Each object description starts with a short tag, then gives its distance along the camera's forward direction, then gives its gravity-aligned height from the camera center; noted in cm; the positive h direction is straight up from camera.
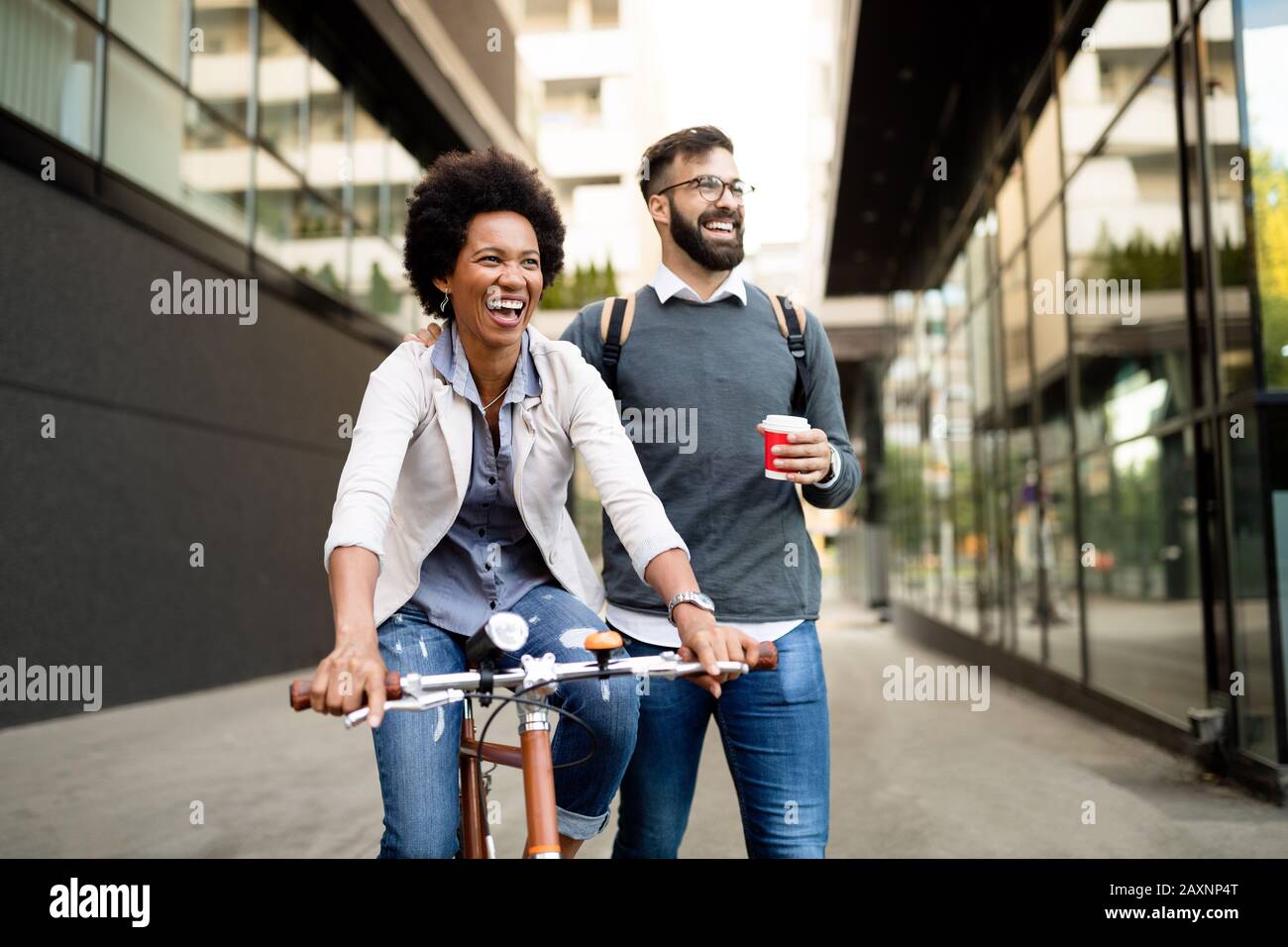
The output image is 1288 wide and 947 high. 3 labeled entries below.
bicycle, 180 -23
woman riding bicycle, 232 +13
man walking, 278 +9
